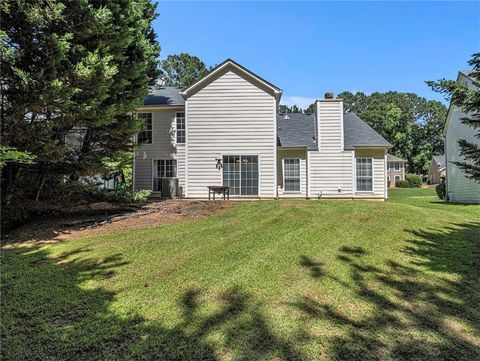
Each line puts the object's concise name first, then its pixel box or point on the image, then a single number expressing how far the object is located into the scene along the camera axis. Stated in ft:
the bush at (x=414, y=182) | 152.46
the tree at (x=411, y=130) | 181.78
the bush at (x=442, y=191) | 70.65
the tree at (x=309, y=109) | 225.31
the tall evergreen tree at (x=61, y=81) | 24.12
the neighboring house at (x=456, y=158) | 56.34
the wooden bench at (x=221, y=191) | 44.27
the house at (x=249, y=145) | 50.16
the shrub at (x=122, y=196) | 35.06
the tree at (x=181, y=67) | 150.51
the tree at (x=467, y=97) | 19.04
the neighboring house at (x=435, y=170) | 156.68
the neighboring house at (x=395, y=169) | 168.76
